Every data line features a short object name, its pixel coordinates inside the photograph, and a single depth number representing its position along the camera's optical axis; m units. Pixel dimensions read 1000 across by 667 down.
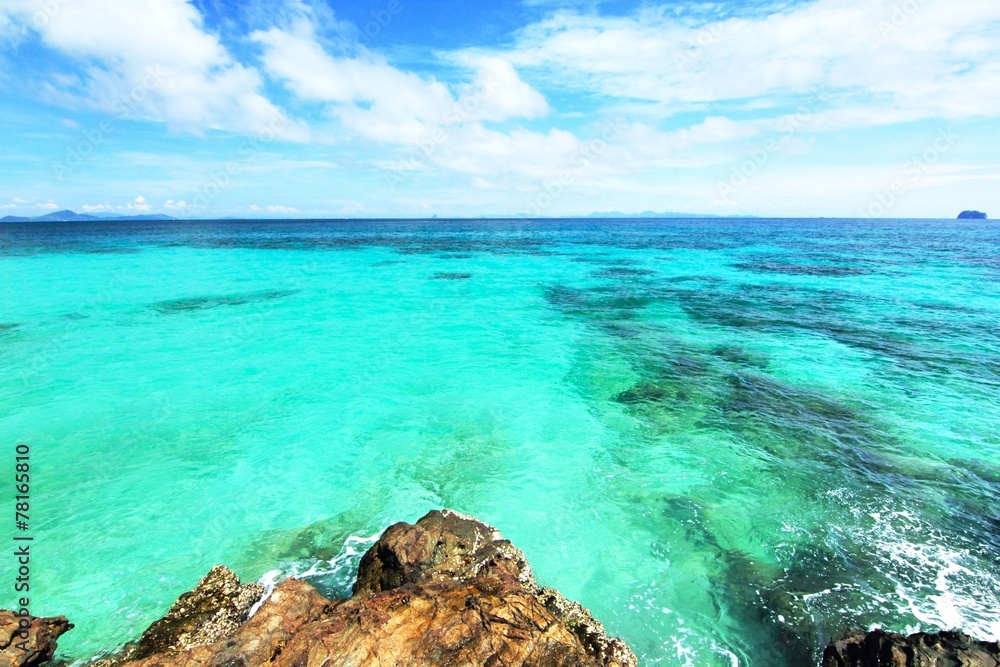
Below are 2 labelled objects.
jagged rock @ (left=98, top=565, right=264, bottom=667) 5.23
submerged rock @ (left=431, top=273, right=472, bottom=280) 36.56
